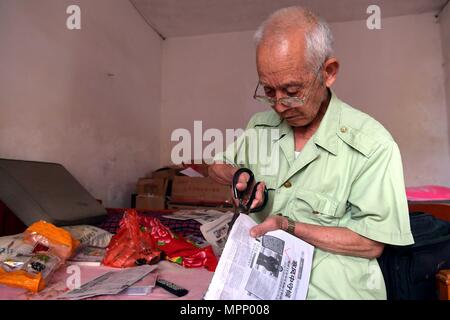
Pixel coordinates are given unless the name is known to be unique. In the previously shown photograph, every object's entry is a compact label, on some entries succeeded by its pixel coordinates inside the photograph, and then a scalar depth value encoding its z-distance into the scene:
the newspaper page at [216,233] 1.42
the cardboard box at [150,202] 3.10
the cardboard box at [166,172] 3.38
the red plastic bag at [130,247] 1.14
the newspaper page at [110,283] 0.84
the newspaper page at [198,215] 1.94
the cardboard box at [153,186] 3.19
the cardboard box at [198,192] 3.09
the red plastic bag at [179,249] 1.17
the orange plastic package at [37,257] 0.90
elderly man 0.77
